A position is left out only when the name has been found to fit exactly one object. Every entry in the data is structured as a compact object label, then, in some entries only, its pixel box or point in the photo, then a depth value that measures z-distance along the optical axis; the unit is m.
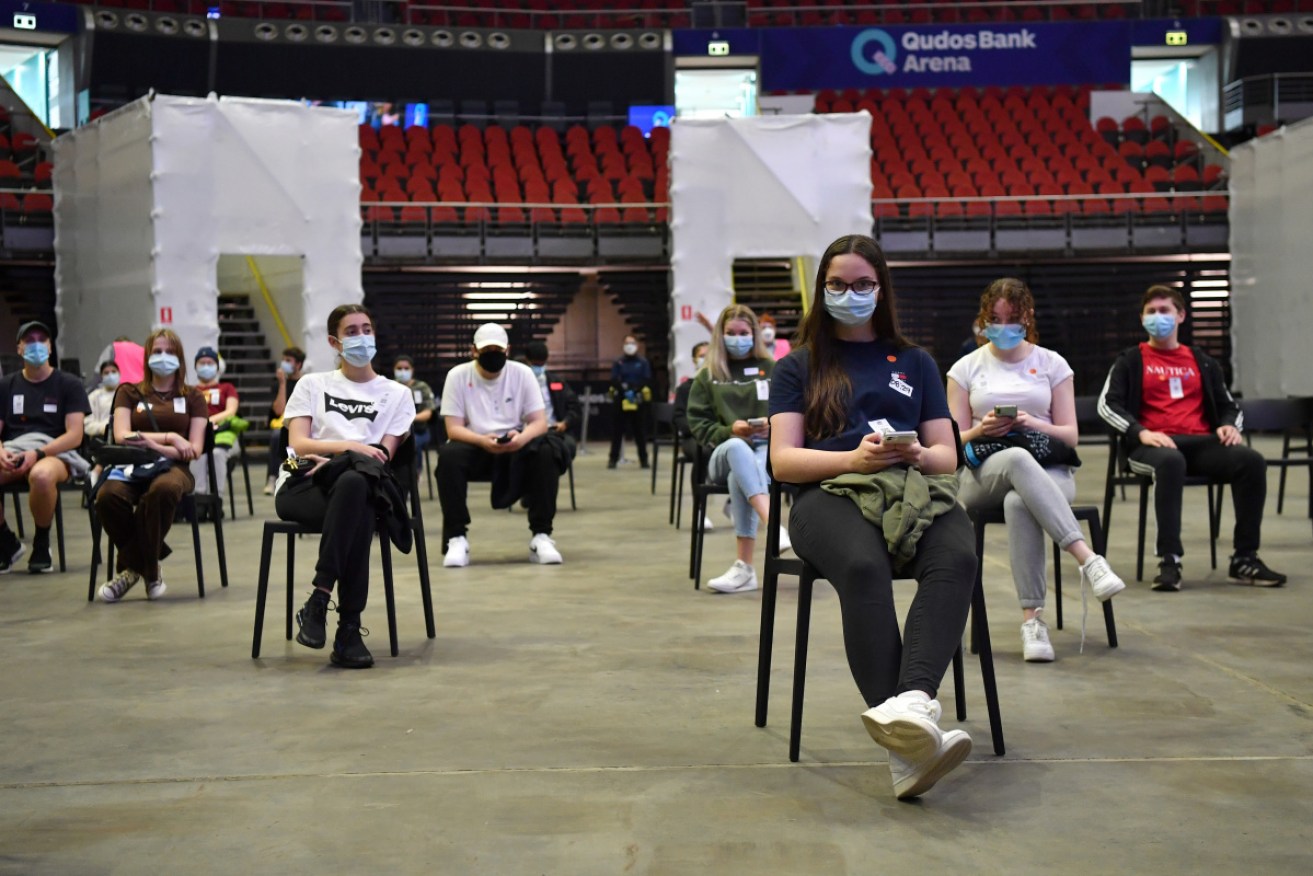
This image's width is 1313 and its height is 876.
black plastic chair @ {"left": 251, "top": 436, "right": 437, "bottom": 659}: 4.52
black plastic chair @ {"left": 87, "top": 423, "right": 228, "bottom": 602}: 5.72
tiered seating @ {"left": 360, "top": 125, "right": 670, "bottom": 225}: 17.75
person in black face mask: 6.68
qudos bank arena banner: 21.19
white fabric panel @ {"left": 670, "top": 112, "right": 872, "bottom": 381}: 13.80
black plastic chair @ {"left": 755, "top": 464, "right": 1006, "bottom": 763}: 3.24
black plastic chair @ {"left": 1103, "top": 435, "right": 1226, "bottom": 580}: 5.95
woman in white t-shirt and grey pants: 4.43
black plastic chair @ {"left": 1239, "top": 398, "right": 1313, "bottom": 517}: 7.36
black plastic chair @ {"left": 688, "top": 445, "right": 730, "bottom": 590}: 6.03
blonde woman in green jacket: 5.95
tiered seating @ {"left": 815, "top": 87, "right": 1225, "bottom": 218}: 18.12
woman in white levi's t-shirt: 4.41
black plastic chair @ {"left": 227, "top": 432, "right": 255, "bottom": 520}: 9.11
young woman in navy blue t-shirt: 2.90
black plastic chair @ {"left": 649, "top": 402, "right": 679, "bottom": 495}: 9.41
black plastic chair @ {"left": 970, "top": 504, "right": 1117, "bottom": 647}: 4.55
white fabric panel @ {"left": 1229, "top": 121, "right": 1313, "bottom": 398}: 12.22
